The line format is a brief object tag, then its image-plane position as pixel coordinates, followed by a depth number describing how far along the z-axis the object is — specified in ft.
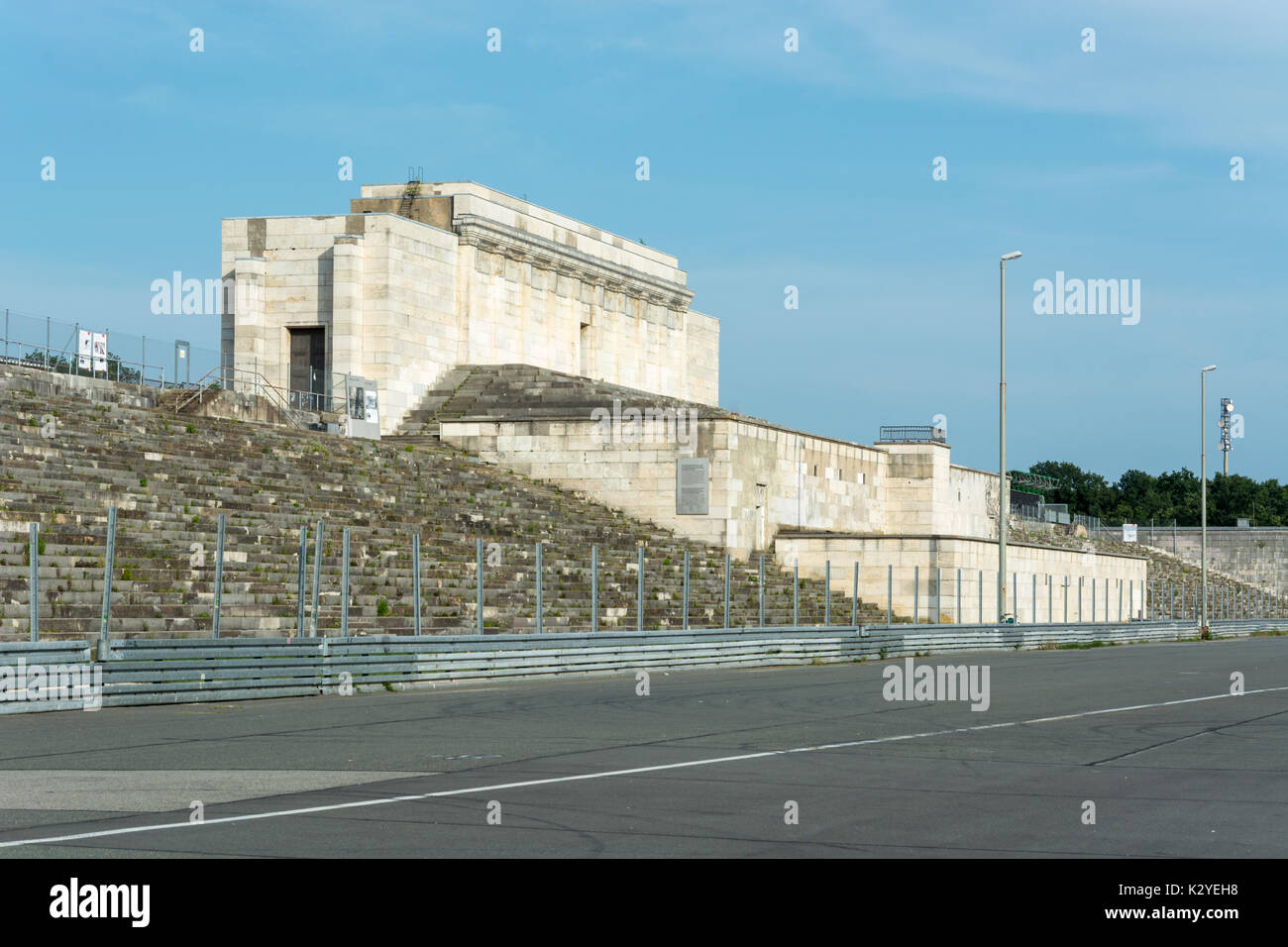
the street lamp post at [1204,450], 211.00
